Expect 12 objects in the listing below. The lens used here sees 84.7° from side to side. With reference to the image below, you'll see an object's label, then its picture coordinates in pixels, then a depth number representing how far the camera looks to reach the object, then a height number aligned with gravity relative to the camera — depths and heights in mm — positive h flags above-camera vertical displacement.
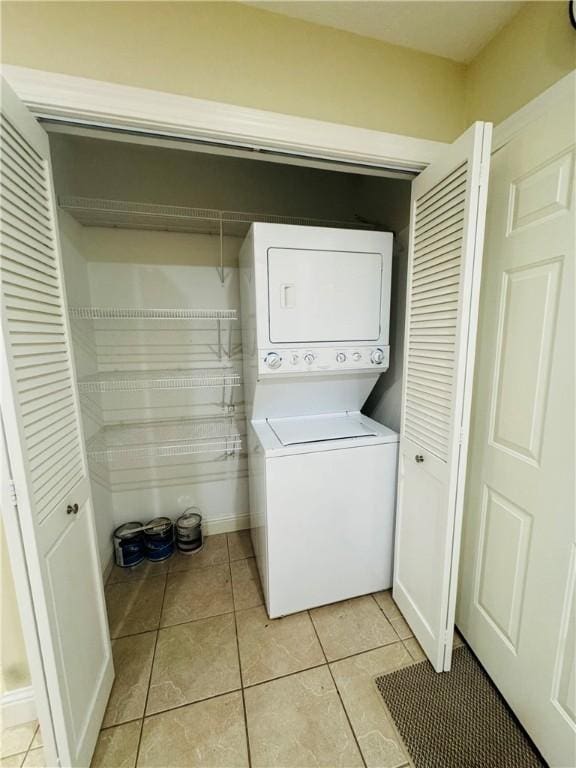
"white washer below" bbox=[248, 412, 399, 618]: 1623 -937
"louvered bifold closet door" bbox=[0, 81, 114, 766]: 880 -312
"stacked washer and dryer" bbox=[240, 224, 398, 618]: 1585 -536
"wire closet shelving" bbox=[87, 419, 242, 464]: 2209 -740
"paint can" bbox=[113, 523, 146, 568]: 2223 -1470
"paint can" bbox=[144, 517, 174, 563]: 2289 -1466
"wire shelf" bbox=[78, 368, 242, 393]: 2046 -284
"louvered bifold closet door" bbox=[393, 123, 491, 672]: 1163 -175
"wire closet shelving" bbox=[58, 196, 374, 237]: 1749 +726
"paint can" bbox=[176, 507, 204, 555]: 2344 -1457
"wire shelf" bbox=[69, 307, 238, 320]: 1731 +144
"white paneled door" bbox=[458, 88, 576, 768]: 1035 -377
